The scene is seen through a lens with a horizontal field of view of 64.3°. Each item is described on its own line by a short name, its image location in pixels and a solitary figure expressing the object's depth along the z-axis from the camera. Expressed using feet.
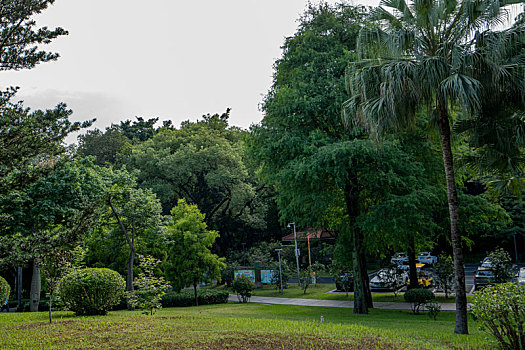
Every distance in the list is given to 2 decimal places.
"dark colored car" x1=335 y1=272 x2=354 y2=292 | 80.89
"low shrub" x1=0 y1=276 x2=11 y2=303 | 53.72
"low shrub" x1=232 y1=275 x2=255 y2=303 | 80.33
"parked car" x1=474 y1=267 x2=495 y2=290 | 66.13
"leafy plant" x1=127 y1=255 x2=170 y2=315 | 41.93
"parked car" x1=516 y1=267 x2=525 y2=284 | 64.87
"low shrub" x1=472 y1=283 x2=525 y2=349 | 21.93
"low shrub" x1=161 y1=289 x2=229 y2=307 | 79.00
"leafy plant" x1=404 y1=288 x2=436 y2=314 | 56.59
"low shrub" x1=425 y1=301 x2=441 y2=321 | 47.88
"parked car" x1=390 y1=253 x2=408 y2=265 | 125.88
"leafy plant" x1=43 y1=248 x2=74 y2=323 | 36.67
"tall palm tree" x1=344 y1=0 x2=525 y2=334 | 33.78
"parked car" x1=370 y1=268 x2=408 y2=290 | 76.23
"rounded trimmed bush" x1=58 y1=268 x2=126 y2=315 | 42.45
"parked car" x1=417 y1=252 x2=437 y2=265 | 131.54
